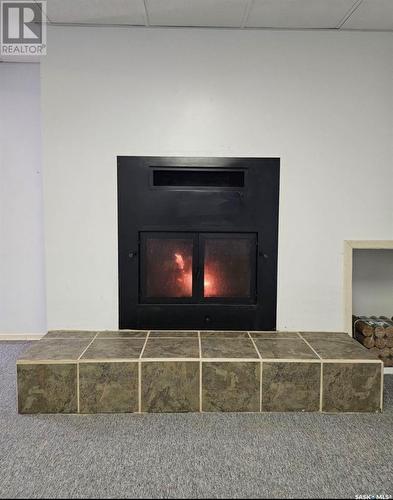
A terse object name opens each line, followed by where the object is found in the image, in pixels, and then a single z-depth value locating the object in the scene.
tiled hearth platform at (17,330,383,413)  1.85
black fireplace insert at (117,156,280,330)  2.34
